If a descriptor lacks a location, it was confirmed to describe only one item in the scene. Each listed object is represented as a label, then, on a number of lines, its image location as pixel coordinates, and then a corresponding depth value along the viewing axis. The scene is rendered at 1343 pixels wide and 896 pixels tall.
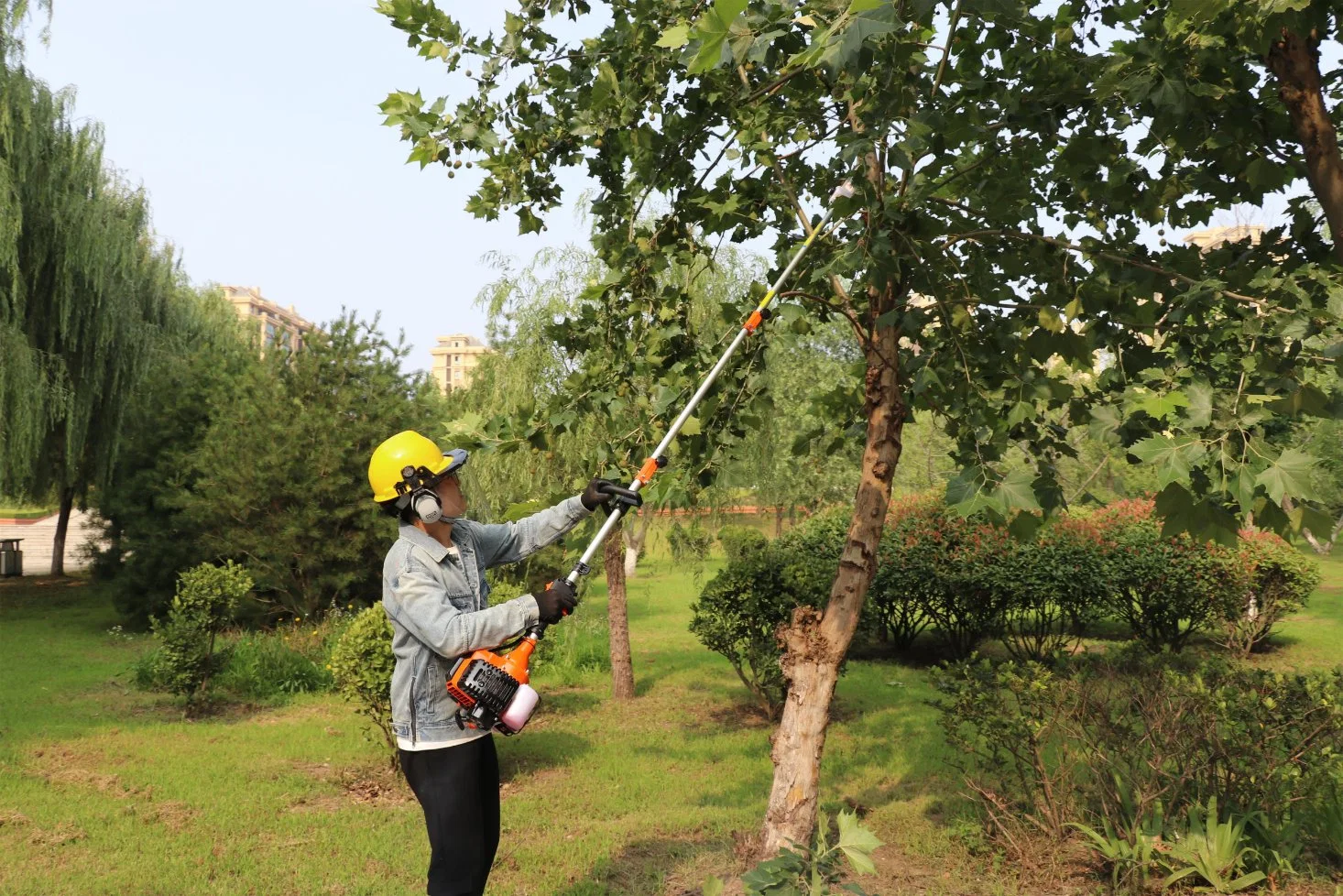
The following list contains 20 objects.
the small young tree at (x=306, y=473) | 13.30
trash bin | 21.88
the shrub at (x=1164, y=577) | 11.20
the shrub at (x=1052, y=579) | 10.80
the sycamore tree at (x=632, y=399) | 4.24
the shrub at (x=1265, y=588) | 11.73
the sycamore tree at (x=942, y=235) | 2.99
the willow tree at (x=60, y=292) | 13.88
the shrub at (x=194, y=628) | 9.29
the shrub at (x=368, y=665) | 7.14
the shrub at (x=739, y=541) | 10.22
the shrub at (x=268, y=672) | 10.44
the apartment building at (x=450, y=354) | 127.62
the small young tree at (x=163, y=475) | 14.66
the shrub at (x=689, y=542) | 18.38
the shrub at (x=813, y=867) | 2.60
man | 3.46
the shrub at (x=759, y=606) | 8.70
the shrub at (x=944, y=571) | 10.90
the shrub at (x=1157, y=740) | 4.88
